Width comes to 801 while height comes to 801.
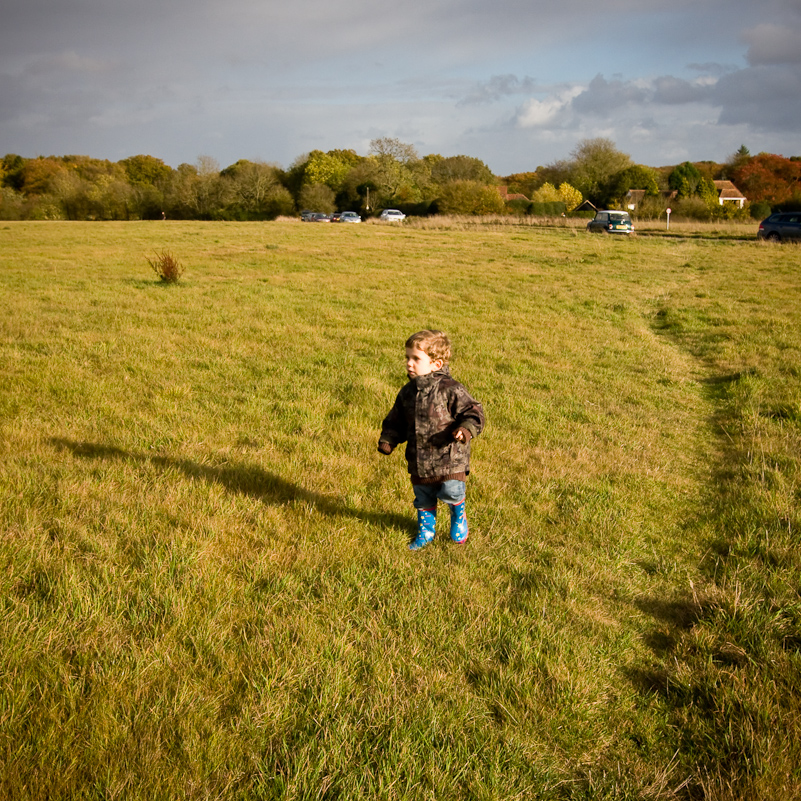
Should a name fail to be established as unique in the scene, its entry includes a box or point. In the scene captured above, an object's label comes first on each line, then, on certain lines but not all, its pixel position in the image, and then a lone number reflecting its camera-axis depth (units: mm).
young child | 3785
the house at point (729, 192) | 78412
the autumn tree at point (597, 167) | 72875
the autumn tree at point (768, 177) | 77625
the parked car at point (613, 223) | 35781
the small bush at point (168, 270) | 14867
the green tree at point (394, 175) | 73938
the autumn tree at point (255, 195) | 69562
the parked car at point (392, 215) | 54981
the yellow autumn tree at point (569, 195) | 72188
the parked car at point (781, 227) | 30203
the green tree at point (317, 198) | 72750
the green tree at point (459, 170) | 87688
